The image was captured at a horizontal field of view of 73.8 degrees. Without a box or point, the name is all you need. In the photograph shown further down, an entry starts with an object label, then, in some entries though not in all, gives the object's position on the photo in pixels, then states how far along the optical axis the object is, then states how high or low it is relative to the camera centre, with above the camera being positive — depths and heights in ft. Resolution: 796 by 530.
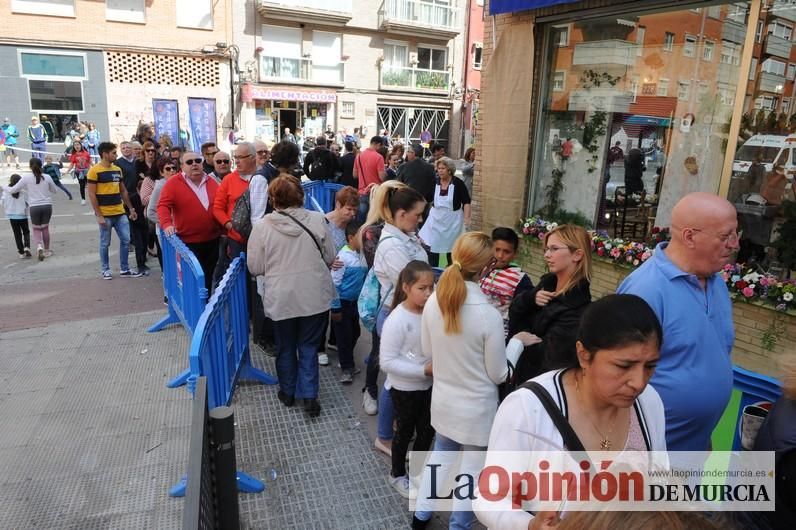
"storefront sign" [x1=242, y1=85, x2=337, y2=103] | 82.74 +6.68
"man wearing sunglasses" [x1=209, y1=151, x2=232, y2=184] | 20.70 -1.10
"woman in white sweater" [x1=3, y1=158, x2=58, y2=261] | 28.02 -3.64
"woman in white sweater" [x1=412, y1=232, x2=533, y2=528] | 8.39 -3.27
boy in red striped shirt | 11.45 -2.83
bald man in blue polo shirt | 7.56 -2.33
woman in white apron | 22.97 -2.96
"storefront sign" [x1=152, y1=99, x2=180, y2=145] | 76.07 +2.14
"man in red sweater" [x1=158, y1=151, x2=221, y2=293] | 18.30 -2.51
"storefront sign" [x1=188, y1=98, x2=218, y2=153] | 78.43 +2.00
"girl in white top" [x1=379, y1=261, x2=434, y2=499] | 10.13 -4.08
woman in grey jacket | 13.03 -3.29
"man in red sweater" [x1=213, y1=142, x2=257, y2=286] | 17.56 -1.80
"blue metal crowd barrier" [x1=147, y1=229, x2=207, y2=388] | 14.26 -4.57
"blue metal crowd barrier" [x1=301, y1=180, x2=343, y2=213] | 32.31 -3.28
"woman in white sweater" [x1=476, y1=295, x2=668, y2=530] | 5.08 -2.43
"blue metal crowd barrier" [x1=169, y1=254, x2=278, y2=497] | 9.97 -4.67
